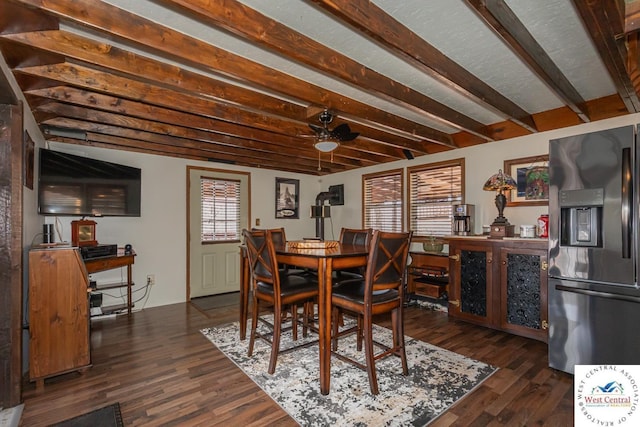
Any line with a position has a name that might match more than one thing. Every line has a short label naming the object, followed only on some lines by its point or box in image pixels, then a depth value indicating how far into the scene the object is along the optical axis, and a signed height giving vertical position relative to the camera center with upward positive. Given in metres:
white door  4.90 -0.21
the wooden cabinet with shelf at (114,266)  3.26 -0.61
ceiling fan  2.88 +0.77
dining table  2.08 -0.38
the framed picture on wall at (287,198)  5.91 +0.33
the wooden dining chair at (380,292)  2.06 -0.60
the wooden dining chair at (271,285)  2.32 -0.61
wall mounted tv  3.16 +0.34
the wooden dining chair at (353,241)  3.13 -0.31
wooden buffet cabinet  2.99 -0.77
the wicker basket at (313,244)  2.59 -0.28
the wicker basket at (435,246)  4.22 -0.46
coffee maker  3.90 -0.08
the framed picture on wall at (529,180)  3.43 +0.39
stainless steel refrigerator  2.07 -0.27
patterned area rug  1.87 -1.27
